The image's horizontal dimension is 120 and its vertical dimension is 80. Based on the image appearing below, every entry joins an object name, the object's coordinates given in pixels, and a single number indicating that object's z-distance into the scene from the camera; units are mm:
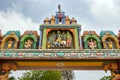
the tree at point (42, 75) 22172
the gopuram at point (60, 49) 8203
